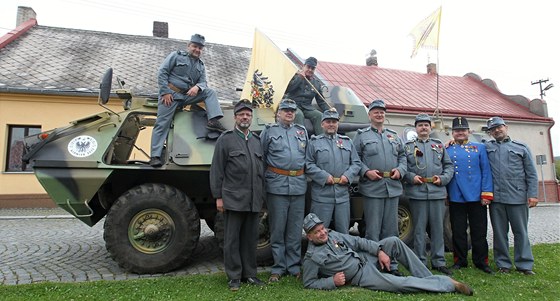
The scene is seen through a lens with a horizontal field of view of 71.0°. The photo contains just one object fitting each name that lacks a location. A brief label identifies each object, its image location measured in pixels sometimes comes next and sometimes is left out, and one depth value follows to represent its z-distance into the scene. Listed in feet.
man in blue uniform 15.38
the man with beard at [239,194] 12.92
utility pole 93.92
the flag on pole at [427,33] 21.26
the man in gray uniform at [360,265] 11.94
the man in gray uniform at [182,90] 15.97
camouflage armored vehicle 14.60
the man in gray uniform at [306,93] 18.71
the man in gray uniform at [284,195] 14.12
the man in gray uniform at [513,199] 15.02
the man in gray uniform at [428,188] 15.14
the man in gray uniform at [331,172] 14.39
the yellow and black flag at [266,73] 18.29
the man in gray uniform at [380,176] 14.92
